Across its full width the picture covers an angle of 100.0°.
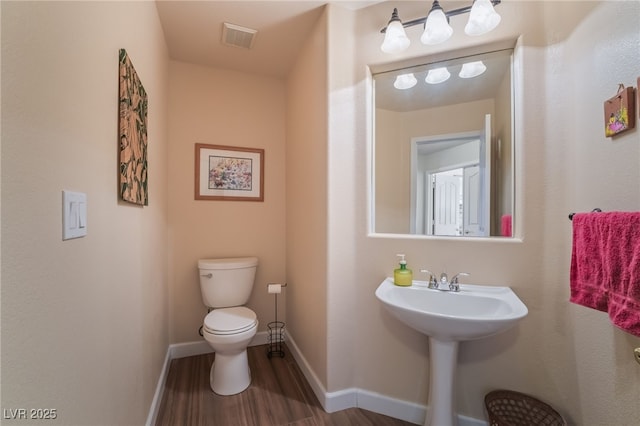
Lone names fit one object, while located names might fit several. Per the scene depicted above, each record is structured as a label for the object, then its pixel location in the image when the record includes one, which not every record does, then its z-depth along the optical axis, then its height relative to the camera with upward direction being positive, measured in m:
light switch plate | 0.66 -0.01
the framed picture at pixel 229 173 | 2.23 +0.34
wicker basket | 1.23 -0.95
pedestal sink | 1.10 -0.46
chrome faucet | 1.38 -0.37
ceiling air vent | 1.80 +1.24
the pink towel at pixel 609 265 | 0.81 -0.18
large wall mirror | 1.45 +0.38
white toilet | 1.71 -0.73
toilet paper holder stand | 2.38 -1.09
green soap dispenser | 1.45 -0.34
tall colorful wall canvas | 1.04 +0.34
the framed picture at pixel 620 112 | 0.91 +0.36
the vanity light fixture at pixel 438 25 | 1.27 +0.94
